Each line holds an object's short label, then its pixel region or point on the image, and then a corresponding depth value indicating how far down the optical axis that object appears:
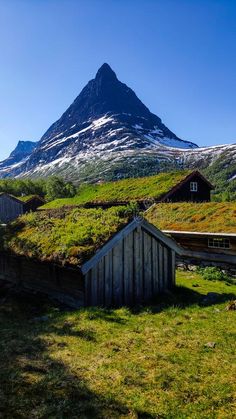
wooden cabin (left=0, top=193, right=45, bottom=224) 59.97
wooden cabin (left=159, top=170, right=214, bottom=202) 41.34
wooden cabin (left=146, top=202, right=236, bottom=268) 24.98
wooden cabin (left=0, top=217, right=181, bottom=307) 14.66
